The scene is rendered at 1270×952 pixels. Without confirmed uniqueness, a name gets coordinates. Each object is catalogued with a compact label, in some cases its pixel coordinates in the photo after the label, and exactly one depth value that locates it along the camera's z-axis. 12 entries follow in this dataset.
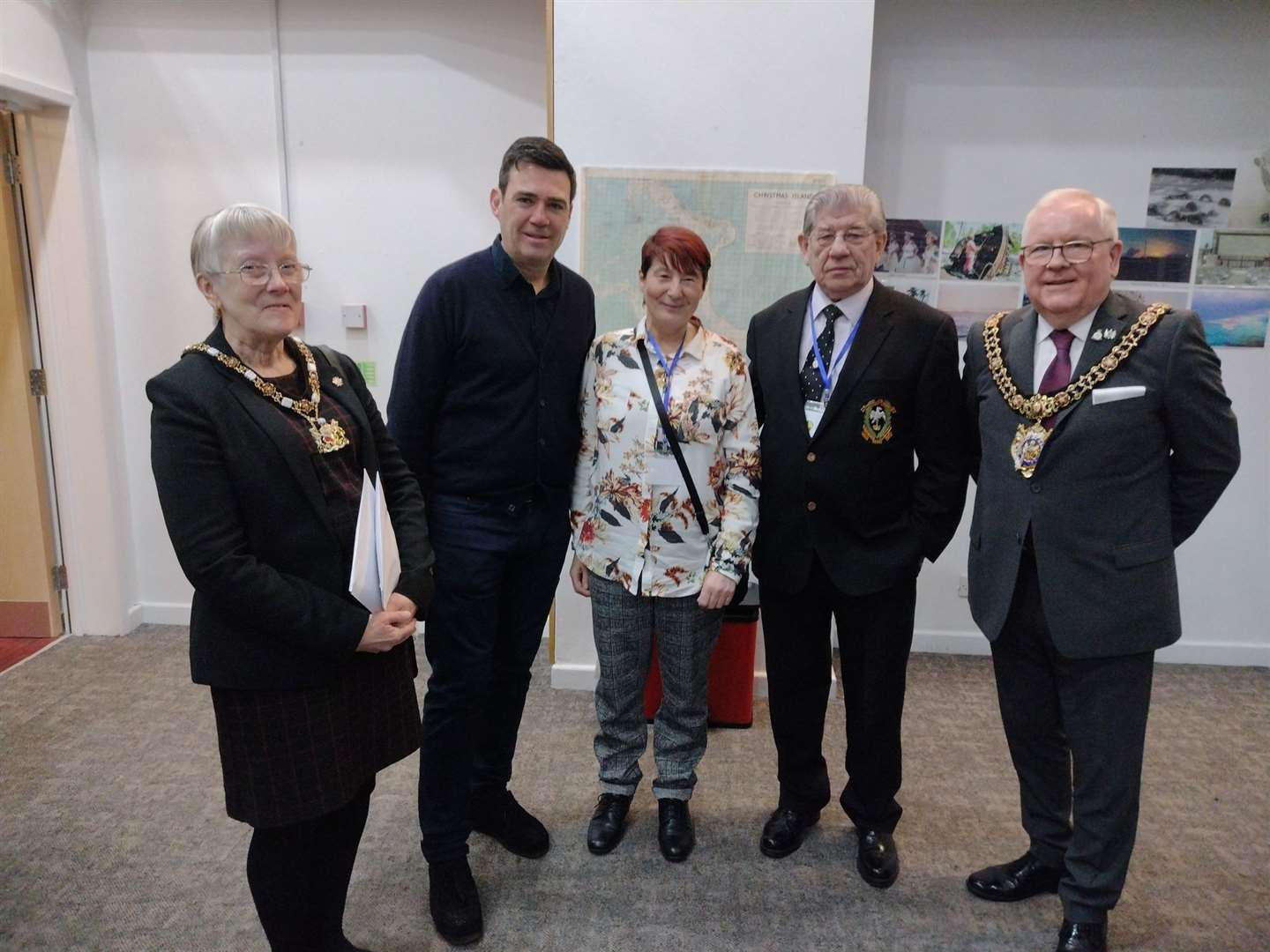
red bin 2.83
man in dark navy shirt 1.76
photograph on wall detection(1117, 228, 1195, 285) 3.27
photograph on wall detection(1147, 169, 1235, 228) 3.23
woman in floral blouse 1.86
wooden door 3.25
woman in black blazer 1.25
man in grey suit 1.61
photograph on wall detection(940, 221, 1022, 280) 3.30
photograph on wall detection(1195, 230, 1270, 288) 3.25
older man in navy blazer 1.84
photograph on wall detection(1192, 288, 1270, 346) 3.28
